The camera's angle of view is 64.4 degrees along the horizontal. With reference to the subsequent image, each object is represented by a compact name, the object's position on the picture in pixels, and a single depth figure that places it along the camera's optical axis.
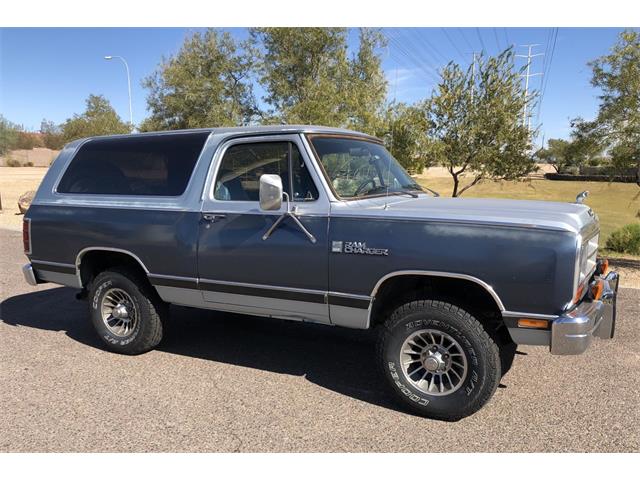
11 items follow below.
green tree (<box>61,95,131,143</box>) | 39.77
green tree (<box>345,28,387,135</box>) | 13.11
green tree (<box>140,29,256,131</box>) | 24.94
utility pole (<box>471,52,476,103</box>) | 11.41
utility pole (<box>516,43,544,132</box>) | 11.63
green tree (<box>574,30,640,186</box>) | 8.52
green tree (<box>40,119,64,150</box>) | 86.25
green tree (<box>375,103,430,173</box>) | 11.80
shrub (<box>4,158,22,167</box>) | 70.68
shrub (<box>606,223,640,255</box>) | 11.84
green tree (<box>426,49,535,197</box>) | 11.30
